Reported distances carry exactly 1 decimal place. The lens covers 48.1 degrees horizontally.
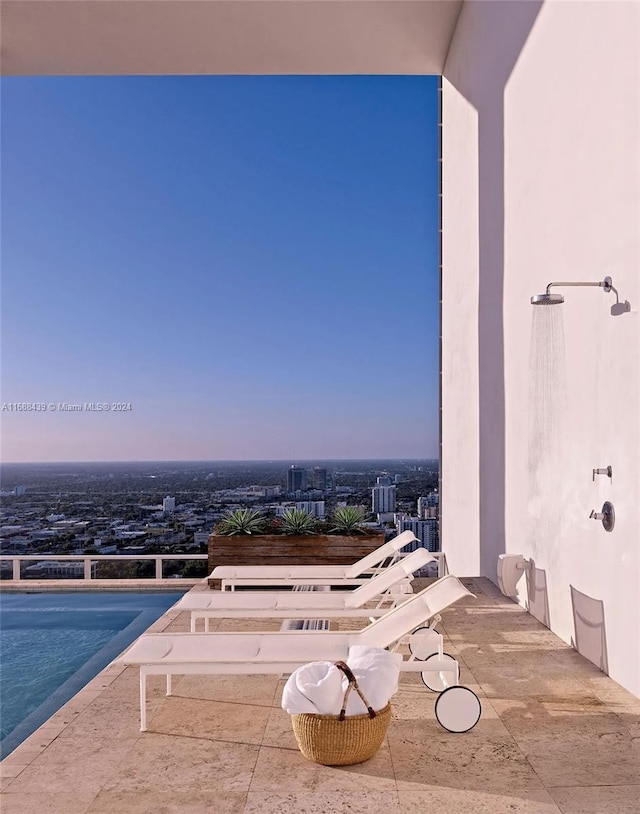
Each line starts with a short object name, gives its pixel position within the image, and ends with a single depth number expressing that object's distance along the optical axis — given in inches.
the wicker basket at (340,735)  102.1
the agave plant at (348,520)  287.3
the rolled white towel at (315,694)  103.1
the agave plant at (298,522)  285.1
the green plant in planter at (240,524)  284.2
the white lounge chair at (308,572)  213.6
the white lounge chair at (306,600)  161.8
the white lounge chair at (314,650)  117.9
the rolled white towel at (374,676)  104.8
